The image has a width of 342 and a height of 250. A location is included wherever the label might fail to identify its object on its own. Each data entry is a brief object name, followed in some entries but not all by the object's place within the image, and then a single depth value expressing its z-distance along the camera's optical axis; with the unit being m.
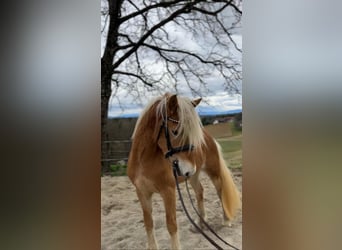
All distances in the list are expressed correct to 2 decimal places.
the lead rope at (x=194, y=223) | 3.04
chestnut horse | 2.99
